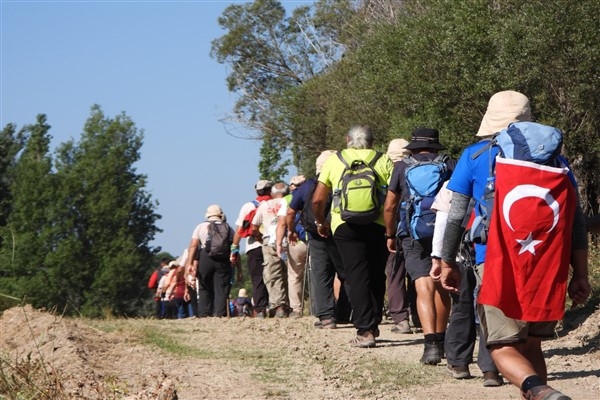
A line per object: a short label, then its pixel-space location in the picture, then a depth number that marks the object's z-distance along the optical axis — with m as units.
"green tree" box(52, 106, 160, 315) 88.56
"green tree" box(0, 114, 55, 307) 88.38
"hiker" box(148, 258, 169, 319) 28.00
